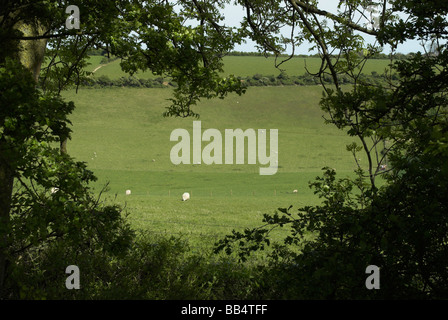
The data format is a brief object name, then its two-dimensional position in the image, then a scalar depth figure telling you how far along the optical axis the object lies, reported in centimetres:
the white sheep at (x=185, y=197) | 4038
